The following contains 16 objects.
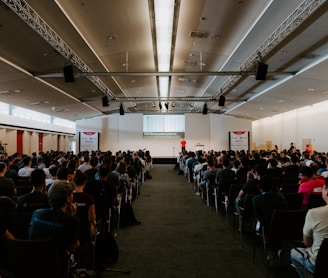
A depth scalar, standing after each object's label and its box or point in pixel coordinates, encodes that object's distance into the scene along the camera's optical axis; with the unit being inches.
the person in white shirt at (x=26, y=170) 245.4
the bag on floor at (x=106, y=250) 135.6
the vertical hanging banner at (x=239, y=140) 780.6
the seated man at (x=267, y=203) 137.0
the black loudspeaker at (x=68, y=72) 331.9
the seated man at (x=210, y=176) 270.1
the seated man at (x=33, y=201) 120.6
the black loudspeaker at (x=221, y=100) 533.0
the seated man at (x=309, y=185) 167.8
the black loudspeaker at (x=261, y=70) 325.1
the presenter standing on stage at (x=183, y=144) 778.2
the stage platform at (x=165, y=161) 832.9
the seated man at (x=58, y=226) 90.1
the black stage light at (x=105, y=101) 542.4
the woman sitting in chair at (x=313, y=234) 86.7
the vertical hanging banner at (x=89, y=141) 788.6
